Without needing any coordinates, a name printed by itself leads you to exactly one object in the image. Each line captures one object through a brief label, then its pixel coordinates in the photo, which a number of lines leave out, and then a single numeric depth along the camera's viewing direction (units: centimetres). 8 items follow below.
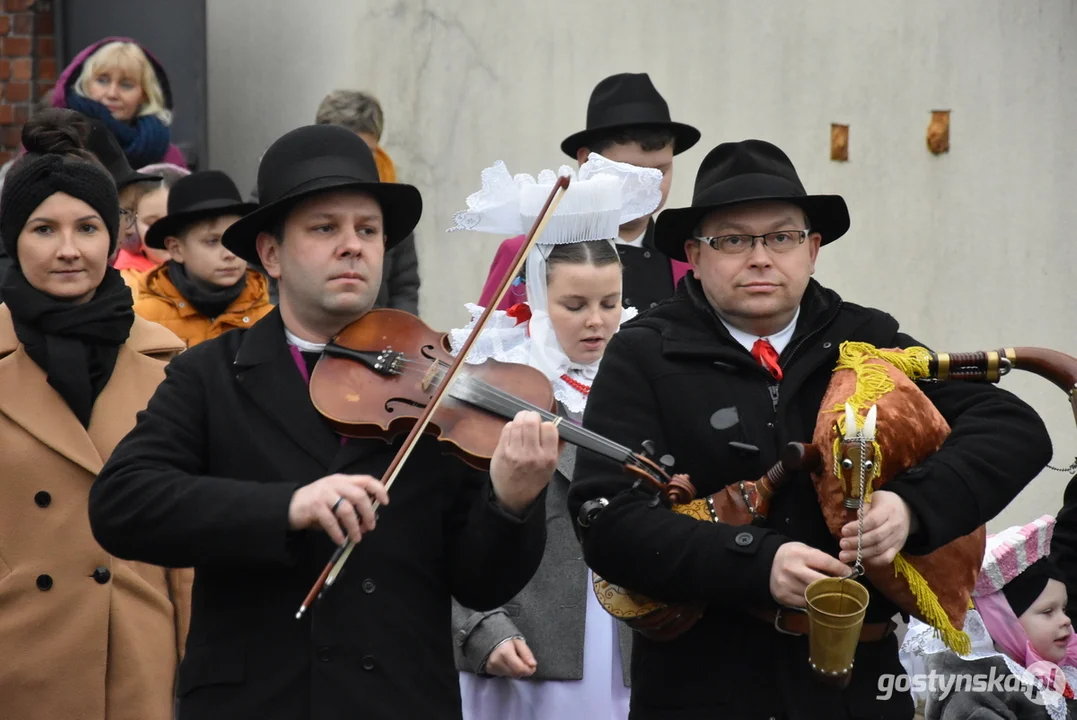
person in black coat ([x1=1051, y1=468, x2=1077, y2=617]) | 1076
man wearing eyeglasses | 692
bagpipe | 685
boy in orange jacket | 1241
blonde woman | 1459
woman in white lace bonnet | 903
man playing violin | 668
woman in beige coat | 889
